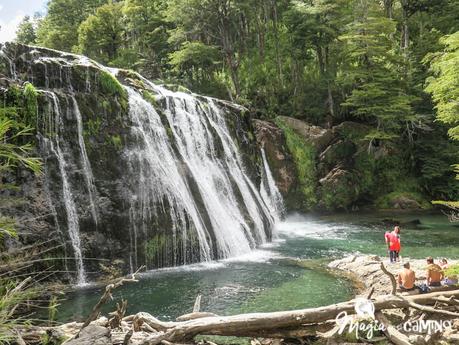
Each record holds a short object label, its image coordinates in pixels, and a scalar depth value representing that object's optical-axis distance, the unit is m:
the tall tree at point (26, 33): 58.25
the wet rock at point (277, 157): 30.25
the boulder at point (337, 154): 31.72
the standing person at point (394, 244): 13.45
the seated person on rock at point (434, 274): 9.48
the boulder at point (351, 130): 32.57
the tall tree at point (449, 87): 13.83
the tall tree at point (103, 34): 40.53
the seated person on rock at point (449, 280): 9.21
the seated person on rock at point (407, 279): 9.45
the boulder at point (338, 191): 30.50
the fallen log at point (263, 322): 6.89
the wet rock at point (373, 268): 11.94
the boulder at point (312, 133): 31.98
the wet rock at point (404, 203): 30.25
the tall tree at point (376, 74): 28.50
